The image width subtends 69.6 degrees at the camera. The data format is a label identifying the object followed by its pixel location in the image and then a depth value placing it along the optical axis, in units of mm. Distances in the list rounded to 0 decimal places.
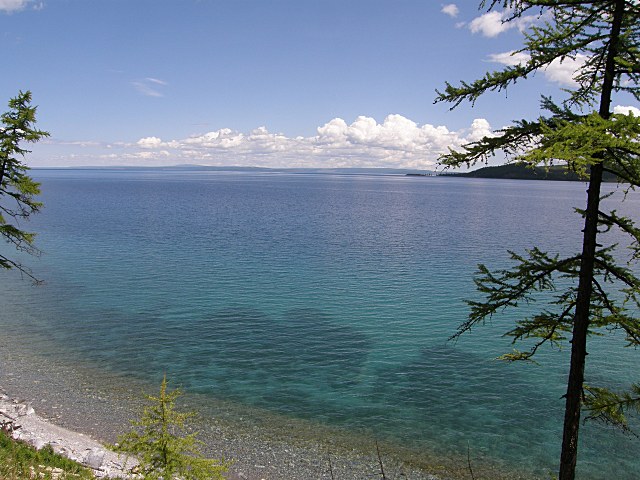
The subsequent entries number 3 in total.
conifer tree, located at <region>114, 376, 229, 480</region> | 11836
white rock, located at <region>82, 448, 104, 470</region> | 17703
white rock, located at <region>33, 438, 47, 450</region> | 18156
